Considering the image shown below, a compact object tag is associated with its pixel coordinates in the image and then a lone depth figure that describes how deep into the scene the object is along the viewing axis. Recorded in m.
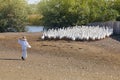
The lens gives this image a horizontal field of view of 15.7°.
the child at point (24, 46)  21.49
